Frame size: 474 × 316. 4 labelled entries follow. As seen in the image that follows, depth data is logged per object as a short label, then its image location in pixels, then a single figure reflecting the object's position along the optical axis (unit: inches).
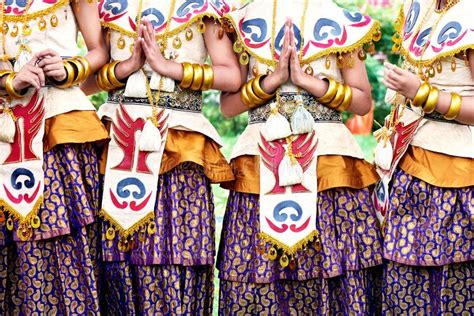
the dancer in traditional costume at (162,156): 264.9
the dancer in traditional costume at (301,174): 261.9
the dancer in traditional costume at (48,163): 260.1
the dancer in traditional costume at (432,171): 249.6
